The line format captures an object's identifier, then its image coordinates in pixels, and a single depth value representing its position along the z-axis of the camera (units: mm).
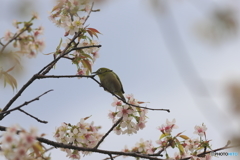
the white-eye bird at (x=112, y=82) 9594
